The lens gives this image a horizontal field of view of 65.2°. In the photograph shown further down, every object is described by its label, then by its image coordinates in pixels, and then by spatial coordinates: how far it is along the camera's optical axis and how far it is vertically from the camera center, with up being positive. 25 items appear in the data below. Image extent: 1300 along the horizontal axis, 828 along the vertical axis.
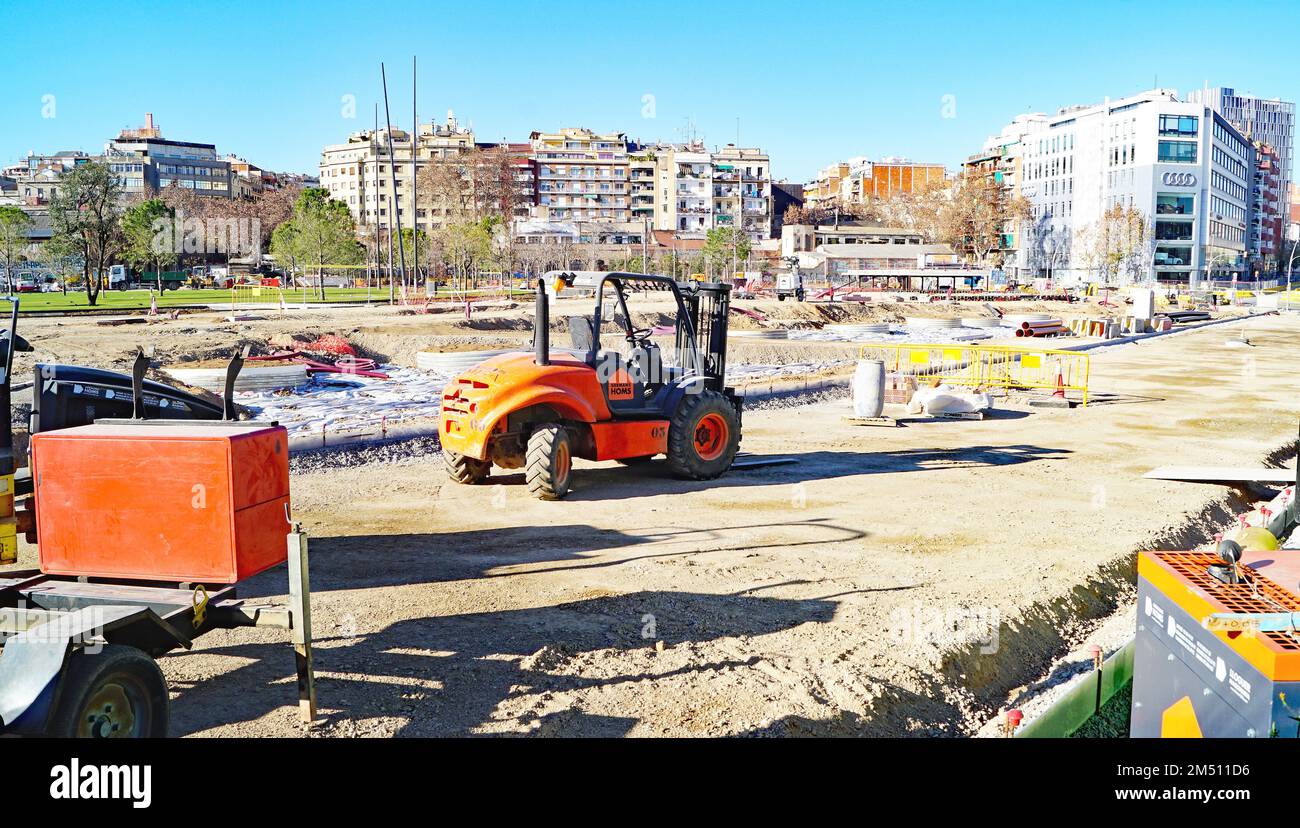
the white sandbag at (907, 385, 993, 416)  20.23 -1.98
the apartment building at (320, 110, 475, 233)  137.50 +19.85
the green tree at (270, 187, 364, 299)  56.28 +3.58
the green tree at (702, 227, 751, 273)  91.94 +5.18
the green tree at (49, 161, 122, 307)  54.28 +5.01
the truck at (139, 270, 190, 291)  77.14 +1.97
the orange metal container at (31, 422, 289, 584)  6.02 -1.18
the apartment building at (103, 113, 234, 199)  151.25 +21.53
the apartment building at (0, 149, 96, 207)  143.12 +21.02
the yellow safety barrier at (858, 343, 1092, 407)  23.55 -1.81
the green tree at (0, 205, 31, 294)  57.25 +3.88
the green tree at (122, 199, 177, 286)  58.16 +3.85
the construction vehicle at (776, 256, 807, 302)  63.77 +1.15
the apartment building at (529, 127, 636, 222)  137.12 +15.92
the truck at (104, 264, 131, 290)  61.99 +1.82
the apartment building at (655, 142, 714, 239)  136.62 +14.96
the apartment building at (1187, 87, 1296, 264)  156.88 +22.34
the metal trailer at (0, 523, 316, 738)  4.74 -1.75
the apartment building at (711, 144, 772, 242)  138.25 +15.07
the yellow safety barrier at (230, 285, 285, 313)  53.84 +0.56
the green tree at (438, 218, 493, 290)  69.75 +4.16
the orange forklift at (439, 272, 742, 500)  11.63 -1.18
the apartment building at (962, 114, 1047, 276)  119.81 +17.54
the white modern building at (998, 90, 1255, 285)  101.50 +12.17
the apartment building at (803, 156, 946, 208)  156.25 +19.07
